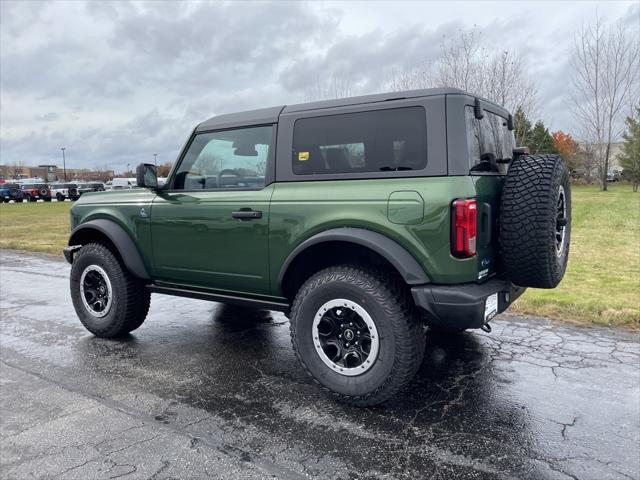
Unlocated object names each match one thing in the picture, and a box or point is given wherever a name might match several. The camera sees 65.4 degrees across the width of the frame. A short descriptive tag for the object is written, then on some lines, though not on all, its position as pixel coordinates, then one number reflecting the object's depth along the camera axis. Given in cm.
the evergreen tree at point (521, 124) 2059
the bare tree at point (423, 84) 1809
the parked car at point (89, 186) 4302
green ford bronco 304
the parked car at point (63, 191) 4016
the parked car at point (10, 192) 3934
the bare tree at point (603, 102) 3031
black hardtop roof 321
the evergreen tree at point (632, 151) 3840
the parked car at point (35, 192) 3991
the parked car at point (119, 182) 4090
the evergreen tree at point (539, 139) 3297
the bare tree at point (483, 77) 1817
